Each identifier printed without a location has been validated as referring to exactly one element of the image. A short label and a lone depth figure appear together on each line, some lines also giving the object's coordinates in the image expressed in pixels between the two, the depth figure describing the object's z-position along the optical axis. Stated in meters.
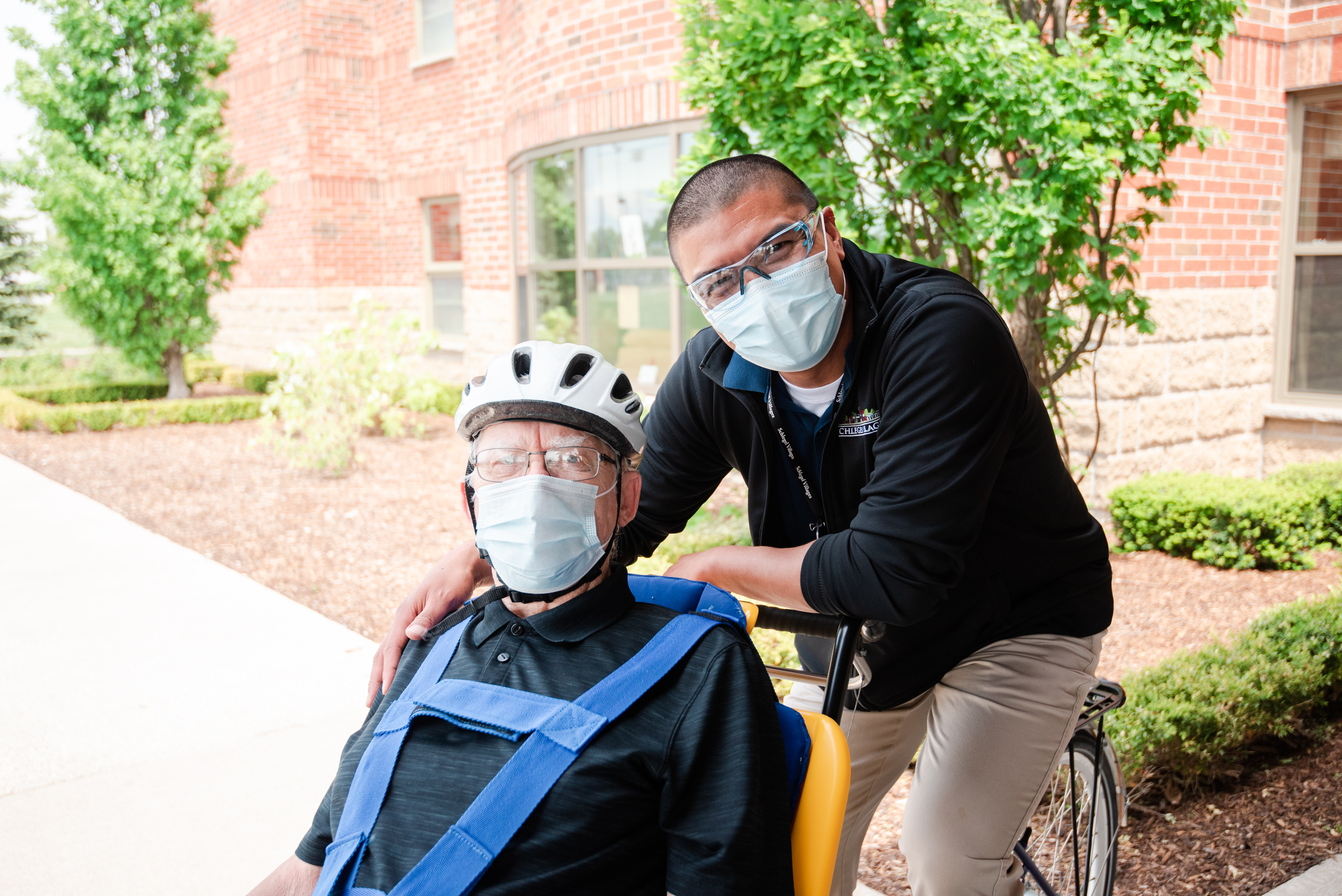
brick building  6.96
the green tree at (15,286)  21.66
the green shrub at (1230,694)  3.45
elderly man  1.60
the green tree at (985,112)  4.37
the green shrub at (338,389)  9.80
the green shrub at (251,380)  15.89
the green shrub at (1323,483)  6.30
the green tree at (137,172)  13.88
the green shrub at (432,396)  11.63
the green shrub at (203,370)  17.38
